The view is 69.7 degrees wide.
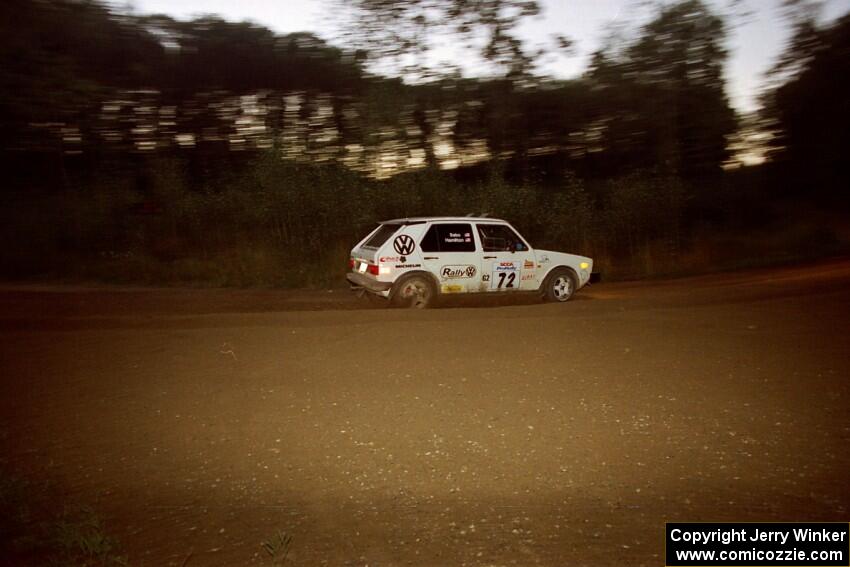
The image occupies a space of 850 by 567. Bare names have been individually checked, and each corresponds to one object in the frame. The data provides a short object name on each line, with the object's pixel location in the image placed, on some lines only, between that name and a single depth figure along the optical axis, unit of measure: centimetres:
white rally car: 1070
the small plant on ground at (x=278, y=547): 339
